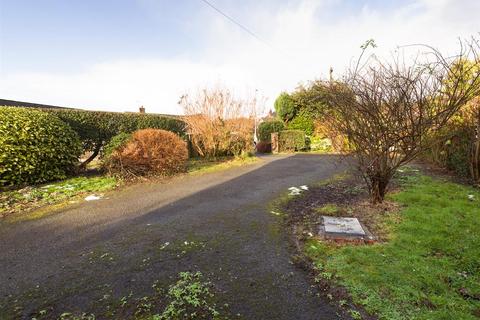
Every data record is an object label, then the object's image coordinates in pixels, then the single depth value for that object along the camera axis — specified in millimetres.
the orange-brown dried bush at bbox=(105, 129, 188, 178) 7438
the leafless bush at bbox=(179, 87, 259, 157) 11023
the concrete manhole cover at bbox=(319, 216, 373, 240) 3617
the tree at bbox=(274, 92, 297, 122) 19391
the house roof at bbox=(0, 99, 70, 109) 13650
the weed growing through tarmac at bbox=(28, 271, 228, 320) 2188
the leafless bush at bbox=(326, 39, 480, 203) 4168
